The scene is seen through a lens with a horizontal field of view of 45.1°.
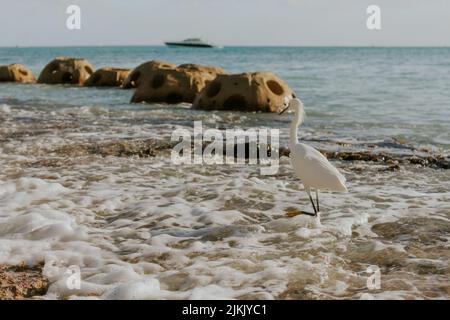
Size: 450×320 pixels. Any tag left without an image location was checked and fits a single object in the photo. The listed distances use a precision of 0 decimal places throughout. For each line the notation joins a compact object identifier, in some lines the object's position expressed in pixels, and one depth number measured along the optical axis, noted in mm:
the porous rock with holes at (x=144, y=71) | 20753
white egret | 5715
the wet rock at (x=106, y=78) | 27250
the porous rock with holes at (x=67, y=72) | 29250
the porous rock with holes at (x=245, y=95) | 16609
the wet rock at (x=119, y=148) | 9691
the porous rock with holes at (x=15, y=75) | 31344
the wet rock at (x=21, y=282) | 4109
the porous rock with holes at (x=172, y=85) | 19578
